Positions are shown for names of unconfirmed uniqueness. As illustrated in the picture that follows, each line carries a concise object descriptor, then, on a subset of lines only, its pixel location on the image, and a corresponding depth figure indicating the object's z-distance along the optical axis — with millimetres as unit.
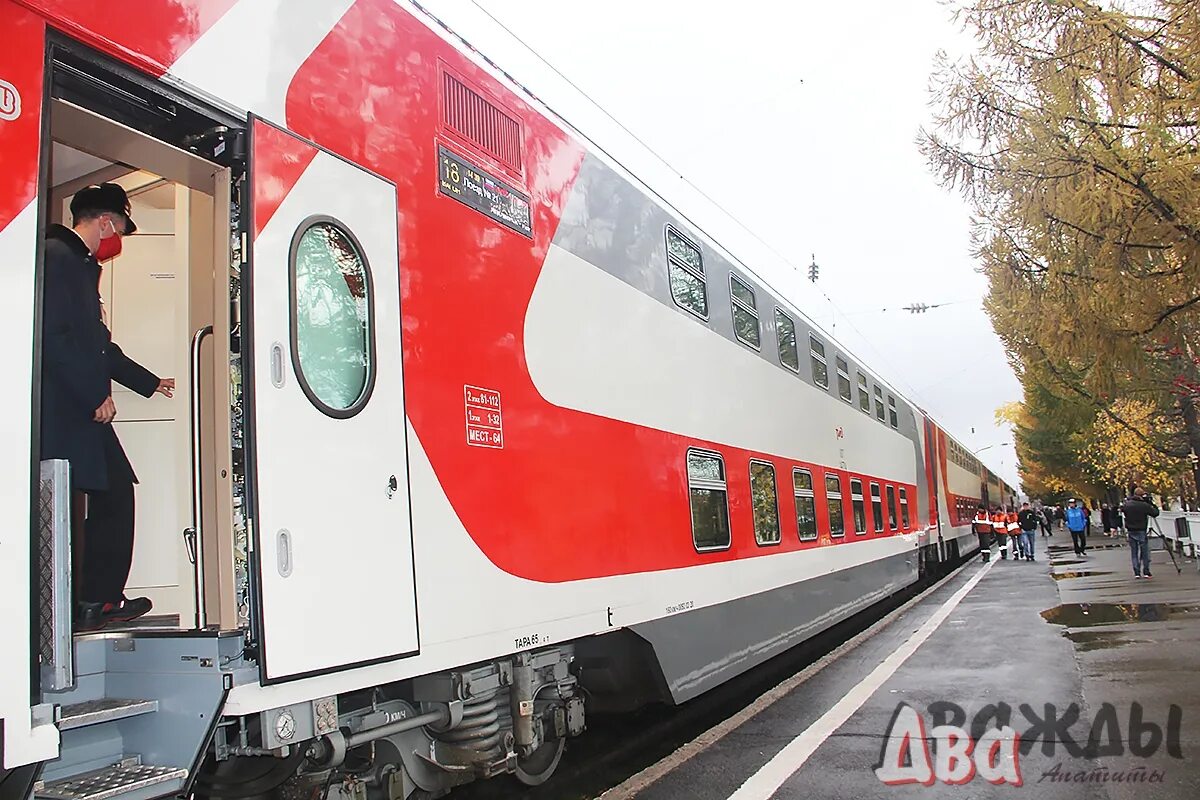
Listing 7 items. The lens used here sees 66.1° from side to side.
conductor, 3611
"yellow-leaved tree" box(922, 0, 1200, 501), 6859
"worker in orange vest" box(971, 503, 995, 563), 32150
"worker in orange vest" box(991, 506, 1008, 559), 30366
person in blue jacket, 26172
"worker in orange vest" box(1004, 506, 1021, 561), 25625
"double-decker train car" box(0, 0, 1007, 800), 2969
